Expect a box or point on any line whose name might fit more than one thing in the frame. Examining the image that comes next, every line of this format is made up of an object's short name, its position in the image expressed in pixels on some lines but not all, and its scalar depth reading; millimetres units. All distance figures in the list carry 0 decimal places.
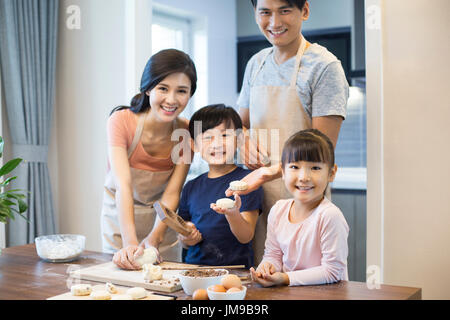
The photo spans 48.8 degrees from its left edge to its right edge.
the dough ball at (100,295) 1180
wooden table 1193
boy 1694
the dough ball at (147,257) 1480
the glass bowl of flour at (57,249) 1604
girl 1313
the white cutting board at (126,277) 1284
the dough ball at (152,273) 1324
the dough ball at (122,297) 1169
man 1702
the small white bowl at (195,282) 1216
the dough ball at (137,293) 1181
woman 1747
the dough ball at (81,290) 1208
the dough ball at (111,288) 1231
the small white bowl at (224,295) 1124
